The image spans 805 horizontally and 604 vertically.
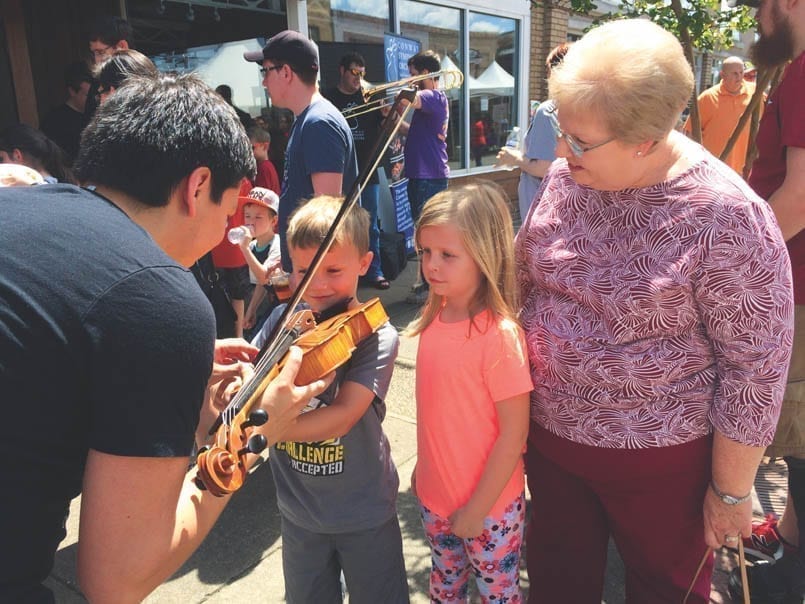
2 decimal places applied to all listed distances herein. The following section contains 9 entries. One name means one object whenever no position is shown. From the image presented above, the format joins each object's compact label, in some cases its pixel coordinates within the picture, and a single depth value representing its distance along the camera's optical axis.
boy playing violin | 1.71
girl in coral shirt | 1.65
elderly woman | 1.33
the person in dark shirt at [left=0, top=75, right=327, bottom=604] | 0.92
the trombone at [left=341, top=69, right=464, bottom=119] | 5.29
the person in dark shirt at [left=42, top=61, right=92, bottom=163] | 4.36
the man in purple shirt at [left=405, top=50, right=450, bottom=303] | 5.55
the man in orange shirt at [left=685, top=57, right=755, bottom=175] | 5.62
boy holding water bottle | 3.67
